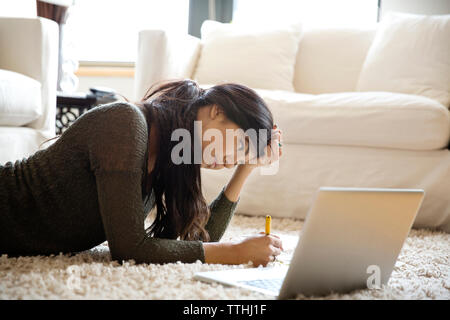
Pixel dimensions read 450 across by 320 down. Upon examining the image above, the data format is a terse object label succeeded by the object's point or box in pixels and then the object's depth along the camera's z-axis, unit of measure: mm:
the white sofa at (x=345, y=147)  1884
